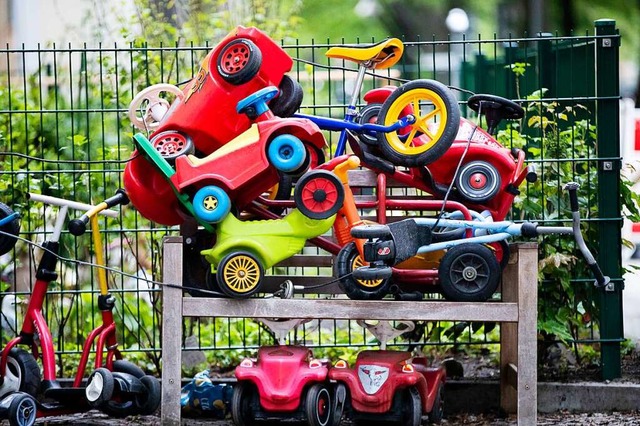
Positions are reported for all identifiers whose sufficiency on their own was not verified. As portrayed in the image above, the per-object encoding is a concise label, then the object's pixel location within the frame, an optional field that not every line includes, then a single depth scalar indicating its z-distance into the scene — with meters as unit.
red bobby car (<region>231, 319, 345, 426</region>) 9.19
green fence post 11.04
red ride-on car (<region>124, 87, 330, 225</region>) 8.81
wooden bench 8.94
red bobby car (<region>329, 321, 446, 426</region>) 9.23
